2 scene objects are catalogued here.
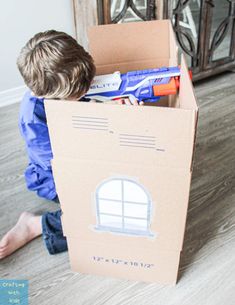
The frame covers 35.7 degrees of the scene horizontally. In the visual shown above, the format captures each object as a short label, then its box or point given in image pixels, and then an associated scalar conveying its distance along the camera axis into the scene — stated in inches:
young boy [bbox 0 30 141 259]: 36.3
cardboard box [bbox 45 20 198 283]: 28.8
